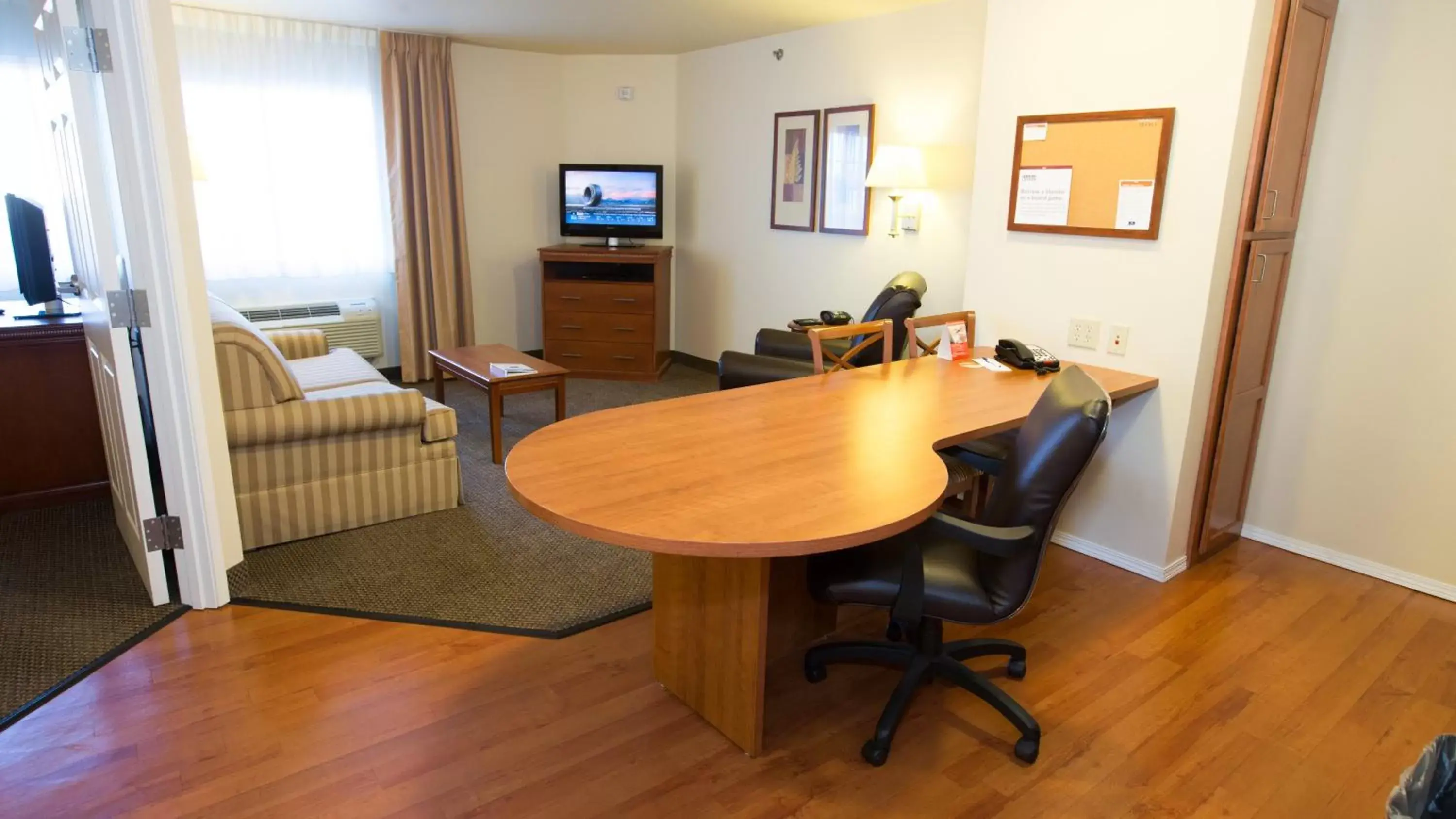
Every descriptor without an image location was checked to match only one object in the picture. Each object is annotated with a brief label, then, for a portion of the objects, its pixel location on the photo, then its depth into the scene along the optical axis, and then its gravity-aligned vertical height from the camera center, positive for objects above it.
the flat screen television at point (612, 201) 6.03 +0.12
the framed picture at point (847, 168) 4.76 +0.32
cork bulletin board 2.83 +0.19
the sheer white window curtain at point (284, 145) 4.84 +0.39
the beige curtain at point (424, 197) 5.36 +0.10
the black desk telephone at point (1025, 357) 2.99 -0.47
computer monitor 3.39 -0.18
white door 2.38 -0.09
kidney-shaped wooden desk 1.58 -0.55
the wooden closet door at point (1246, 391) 2.98 -0.59
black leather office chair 1.84 -0.79
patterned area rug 2.73 -1.27
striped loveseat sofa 3.00 -0.90
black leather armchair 3.36 -0.59
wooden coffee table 4.04 -0.79
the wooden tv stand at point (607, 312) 5.83 -0.66
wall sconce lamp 4.20 +0.27
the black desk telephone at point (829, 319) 4.36 -0.50
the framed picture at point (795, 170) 5.11 +0.32
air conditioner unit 5.23 -0.69
